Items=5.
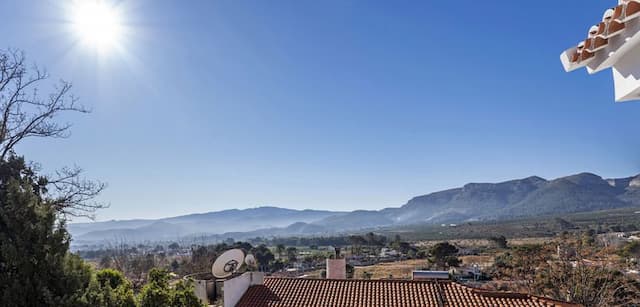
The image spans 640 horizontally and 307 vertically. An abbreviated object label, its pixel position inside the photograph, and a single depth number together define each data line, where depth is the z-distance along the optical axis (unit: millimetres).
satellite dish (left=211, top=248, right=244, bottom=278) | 10641
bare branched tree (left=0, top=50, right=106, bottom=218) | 8852
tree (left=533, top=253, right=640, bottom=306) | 13727
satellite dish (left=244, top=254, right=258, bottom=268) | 11671
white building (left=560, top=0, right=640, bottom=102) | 2152
